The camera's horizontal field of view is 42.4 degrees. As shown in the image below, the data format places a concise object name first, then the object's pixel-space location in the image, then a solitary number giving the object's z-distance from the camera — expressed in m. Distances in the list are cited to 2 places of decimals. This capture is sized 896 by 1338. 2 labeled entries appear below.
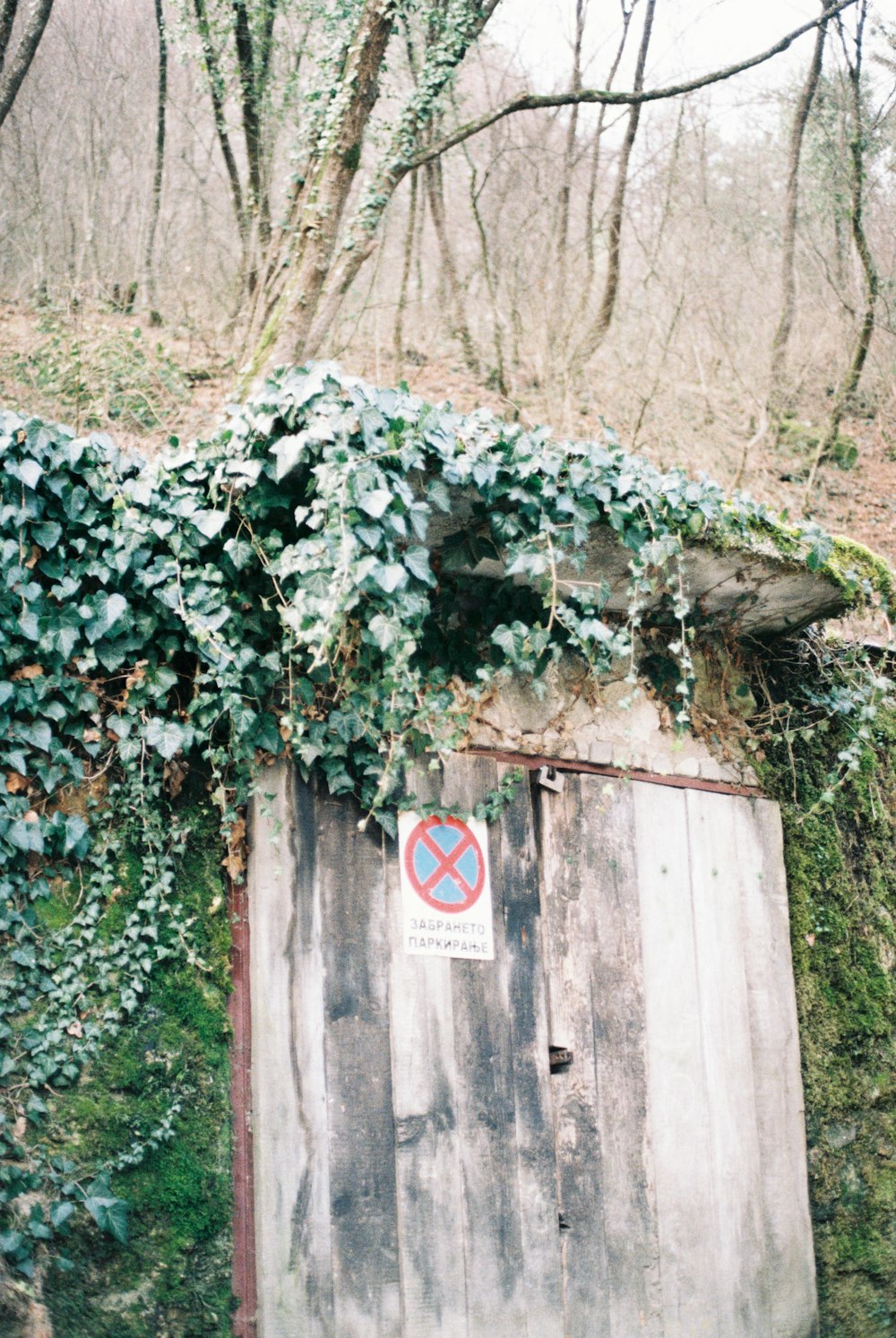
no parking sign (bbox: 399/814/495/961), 3.72
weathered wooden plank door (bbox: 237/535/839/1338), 3.41
